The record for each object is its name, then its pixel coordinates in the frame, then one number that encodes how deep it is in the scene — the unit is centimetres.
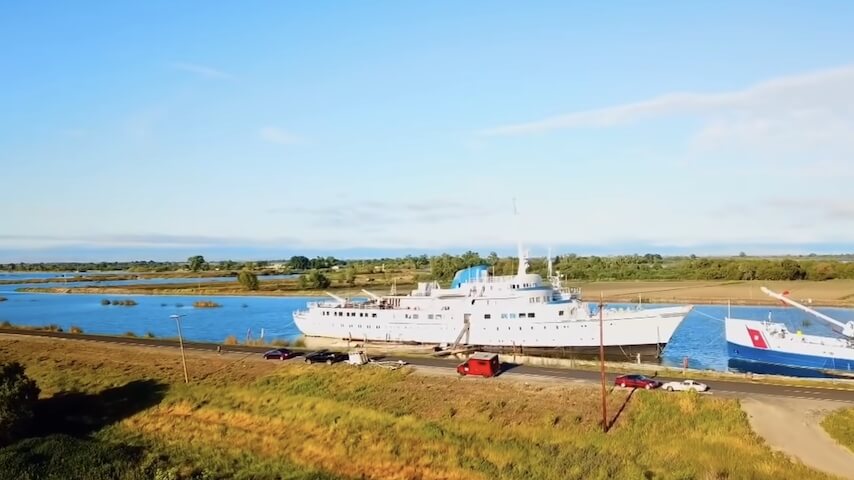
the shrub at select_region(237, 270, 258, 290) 17375
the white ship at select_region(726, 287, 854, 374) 5706
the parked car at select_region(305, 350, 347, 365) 5512
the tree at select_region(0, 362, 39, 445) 3981
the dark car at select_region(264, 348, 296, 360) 5741
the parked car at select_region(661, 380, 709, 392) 4038
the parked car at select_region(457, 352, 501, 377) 4713
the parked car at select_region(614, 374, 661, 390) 4184
